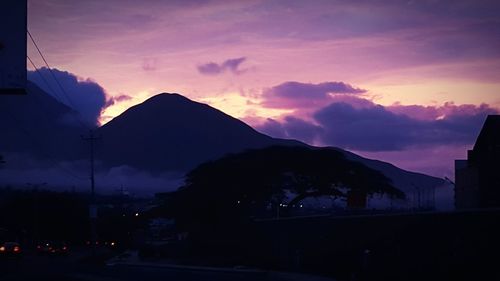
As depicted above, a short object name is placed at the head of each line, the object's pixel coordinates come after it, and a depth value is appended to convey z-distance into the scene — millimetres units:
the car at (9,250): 59156
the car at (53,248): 75938
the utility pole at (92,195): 82688
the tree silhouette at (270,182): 65062
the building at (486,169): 46969
